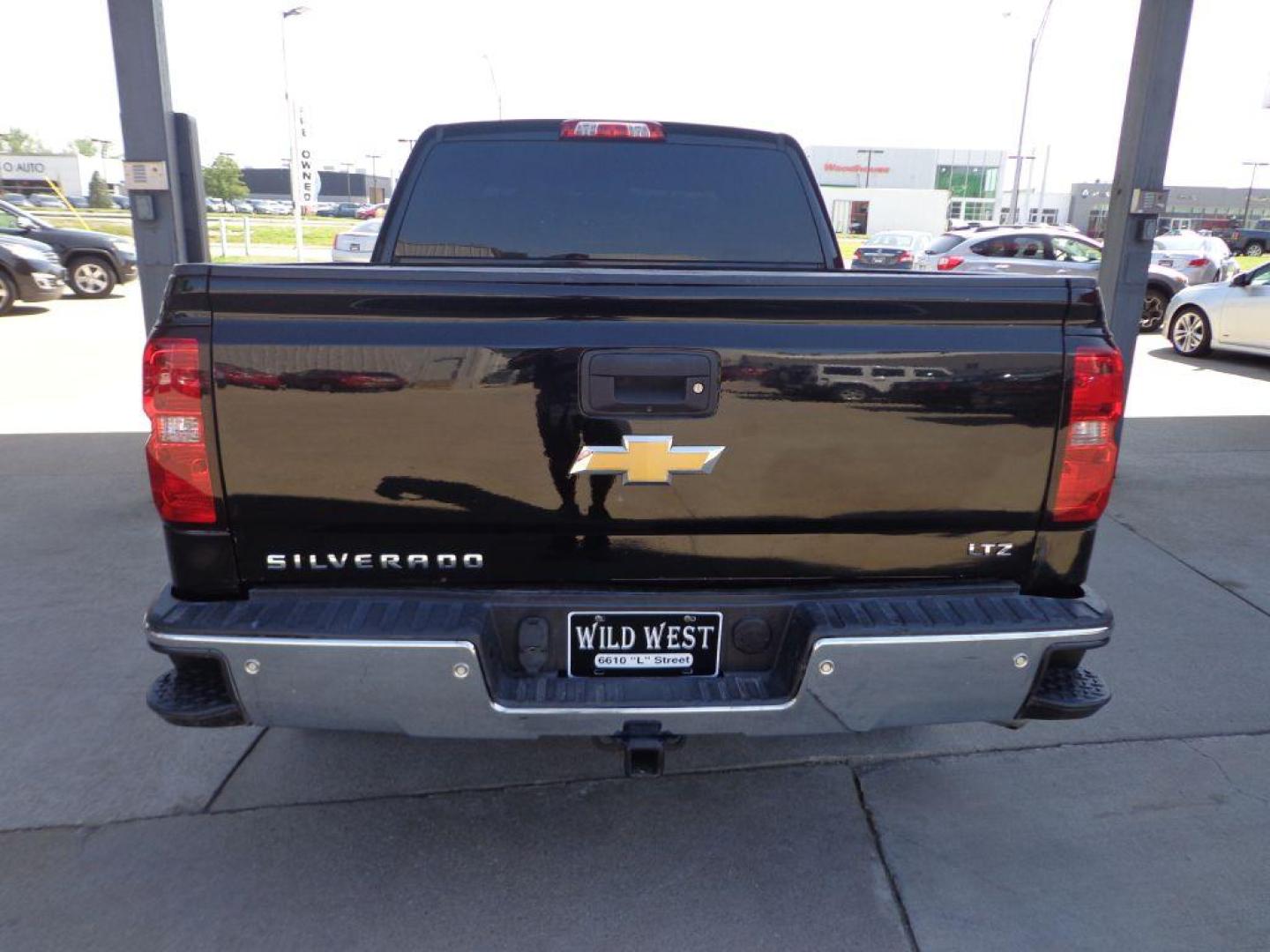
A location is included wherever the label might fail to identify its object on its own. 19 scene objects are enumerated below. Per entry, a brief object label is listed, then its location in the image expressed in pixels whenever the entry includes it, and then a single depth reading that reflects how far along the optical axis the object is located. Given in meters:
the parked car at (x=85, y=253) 15.43
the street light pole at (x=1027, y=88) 32.87
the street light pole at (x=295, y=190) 24.88
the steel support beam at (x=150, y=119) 5.57
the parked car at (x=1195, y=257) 18.92
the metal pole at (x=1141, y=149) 6.23
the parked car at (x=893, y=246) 20.81
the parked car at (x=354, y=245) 14.07
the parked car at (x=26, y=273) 14.04
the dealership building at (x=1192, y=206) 85.28
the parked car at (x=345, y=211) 69.38
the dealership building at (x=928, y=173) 84.94
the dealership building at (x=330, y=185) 91.44
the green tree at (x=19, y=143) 80.75
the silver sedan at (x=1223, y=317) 12.07
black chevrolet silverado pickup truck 2.21
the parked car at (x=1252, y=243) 52.16
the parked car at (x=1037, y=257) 15.41
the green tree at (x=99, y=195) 55.19
